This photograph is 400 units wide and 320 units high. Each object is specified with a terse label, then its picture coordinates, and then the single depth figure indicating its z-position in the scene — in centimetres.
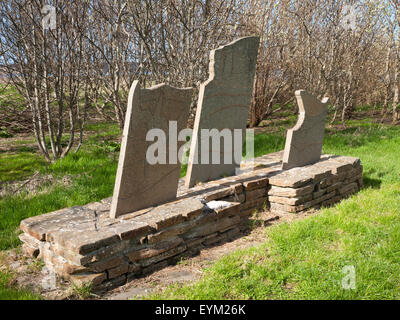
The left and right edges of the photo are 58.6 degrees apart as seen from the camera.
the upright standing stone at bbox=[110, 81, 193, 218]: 351
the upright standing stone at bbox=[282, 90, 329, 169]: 539
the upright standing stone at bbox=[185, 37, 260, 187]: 445
